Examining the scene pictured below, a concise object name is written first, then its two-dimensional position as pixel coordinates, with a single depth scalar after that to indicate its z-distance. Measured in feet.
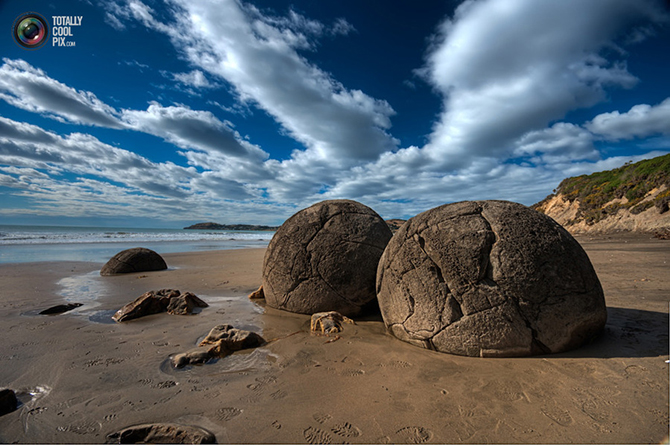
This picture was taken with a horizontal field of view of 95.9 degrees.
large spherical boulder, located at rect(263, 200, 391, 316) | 16.11
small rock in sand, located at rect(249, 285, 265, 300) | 21.26
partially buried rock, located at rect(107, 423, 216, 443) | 6.91
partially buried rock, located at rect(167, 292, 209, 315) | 17.71
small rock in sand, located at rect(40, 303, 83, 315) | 17.48
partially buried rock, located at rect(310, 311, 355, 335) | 14.06
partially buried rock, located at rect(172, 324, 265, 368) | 10.97
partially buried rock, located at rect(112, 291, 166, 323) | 16.61
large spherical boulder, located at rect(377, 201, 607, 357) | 10.41
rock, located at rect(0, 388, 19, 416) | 7.89
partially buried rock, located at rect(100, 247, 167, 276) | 32.60
